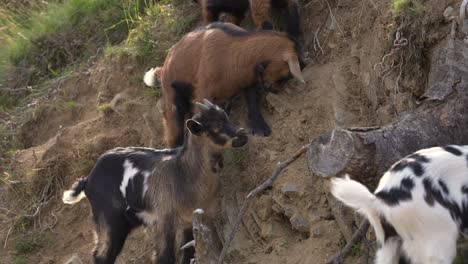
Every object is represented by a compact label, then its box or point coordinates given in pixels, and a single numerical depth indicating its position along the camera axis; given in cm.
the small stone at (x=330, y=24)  1240
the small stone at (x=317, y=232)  1021
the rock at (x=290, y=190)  1065
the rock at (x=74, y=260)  1251
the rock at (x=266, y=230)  1090
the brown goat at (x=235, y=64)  1209
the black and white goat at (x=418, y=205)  771
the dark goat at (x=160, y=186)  1095
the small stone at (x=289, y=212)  1063
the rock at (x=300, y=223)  1041
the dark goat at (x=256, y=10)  1280
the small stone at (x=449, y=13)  1050
